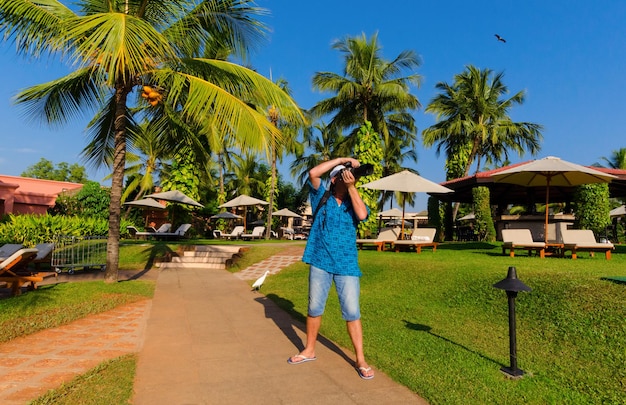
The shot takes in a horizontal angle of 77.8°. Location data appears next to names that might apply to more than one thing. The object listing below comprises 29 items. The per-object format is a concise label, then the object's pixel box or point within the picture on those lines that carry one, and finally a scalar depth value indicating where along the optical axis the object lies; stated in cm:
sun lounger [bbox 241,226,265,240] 2138
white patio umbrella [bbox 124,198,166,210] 1956
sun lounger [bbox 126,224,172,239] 1741
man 327
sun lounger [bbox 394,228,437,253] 1116
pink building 2125
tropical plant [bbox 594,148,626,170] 3297
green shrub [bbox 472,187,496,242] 1562
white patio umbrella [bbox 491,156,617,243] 862
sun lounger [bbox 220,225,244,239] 2207
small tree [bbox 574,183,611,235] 1284
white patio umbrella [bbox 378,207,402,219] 2977
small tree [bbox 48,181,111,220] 2125
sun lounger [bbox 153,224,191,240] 1675
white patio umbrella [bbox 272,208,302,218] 2781
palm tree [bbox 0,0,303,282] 589
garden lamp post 317
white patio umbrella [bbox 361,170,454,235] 1166
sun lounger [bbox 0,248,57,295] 598
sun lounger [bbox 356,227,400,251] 1221
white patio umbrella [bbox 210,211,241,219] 2458
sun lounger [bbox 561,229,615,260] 869
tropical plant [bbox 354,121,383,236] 1805
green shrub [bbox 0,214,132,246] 1231
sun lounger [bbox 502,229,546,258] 922
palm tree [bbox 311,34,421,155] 1914
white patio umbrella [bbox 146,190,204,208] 1698
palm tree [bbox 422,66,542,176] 2277
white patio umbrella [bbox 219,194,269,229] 2298
